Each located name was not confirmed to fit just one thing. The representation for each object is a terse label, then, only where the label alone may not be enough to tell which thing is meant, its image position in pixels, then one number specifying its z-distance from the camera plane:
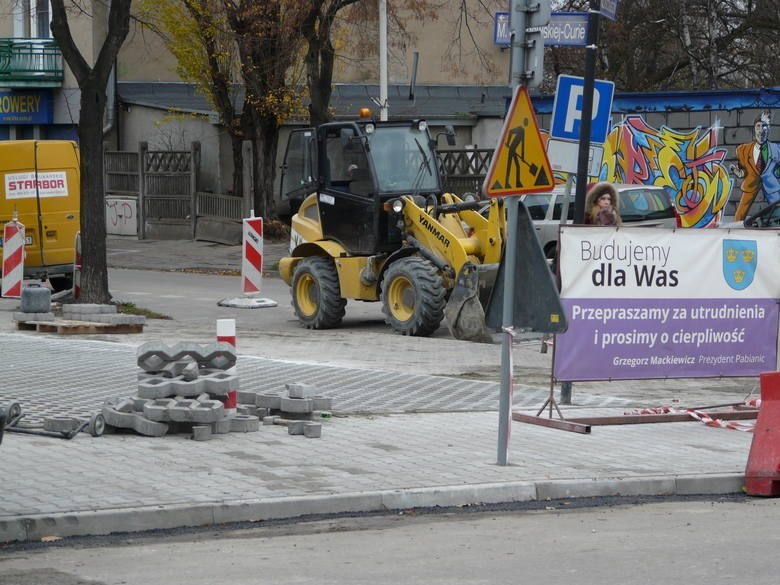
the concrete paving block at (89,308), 18.05
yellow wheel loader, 17.20
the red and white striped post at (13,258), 20.20
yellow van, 22.88
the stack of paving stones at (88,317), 17.42
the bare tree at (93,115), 19.27
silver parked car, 26.59
